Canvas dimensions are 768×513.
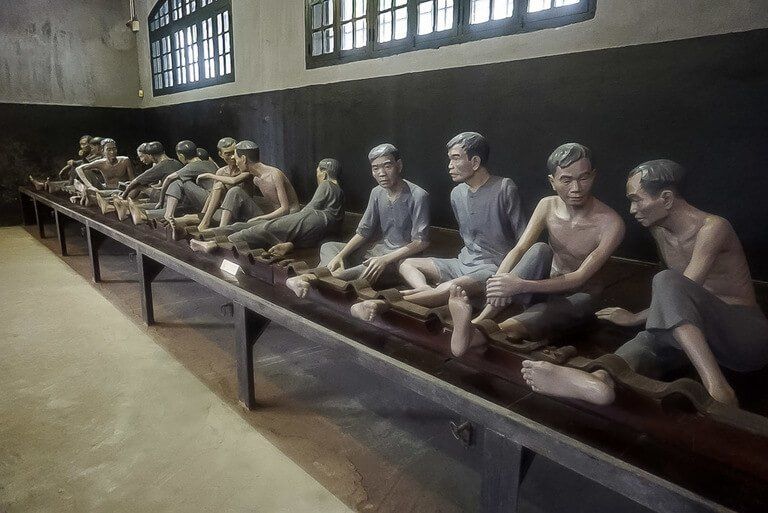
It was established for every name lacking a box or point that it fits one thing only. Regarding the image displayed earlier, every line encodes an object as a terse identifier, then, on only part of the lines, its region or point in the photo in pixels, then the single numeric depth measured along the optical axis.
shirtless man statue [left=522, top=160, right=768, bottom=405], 1.53
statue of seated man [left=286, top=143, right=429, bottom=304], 2.79
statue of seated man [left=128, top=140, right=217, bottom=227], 4.53
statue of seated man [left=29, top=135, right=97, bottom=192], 7.40
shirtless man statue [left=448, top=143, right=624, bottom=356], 1.96
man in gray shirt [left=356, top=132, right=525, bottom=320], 2.36
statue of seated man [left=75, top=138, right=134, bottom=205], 6.25
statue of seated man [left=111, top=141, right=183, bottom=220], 4.84
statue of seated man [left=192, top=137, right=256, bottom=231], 4.00
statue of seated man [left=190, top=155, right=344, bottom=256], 3.55
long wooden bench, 1.28
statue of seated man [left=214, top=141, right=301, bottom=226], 3.90
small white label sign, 3.02
